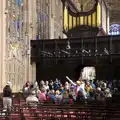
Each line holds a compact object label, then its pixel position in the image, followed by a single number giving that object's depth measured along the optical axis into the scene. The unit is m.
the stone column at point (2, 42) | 21.05
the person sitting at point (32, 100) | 13.80
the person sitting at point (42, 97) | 16.24
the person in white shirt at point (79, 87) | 15.54
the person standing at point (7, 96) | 14.25
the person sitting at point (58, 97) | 16.20
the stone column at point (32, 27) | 25.88
